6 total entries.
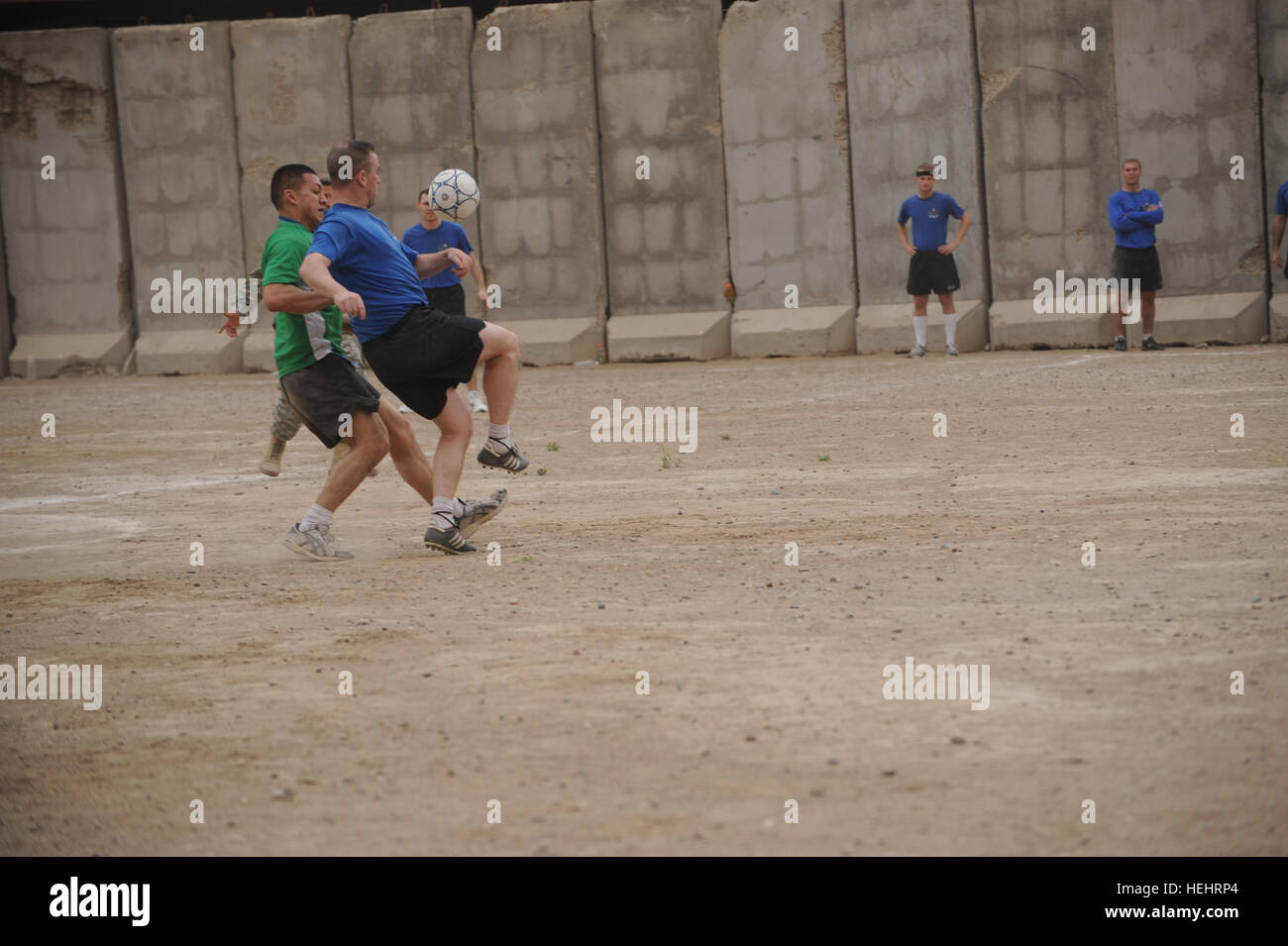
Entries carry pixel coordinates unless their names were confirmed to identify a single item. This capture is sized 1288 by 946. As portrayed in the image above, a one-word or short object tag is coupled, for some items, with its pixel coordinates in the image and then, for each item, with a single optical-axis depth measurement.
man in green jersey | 8.00
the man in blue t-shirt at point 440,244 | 14.78
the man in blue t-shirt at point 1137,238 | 17.84
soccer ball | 9.23
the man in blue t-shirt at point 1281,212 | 16.88
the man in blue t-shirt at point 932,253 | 18.81
